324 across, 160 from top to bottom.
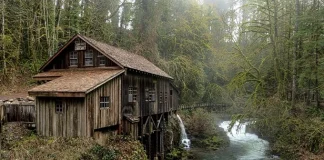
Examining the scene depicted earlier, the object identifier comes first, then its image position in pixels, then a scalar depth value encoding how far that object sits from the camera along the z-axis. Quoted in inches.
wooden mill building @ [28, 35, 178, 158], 546.0
